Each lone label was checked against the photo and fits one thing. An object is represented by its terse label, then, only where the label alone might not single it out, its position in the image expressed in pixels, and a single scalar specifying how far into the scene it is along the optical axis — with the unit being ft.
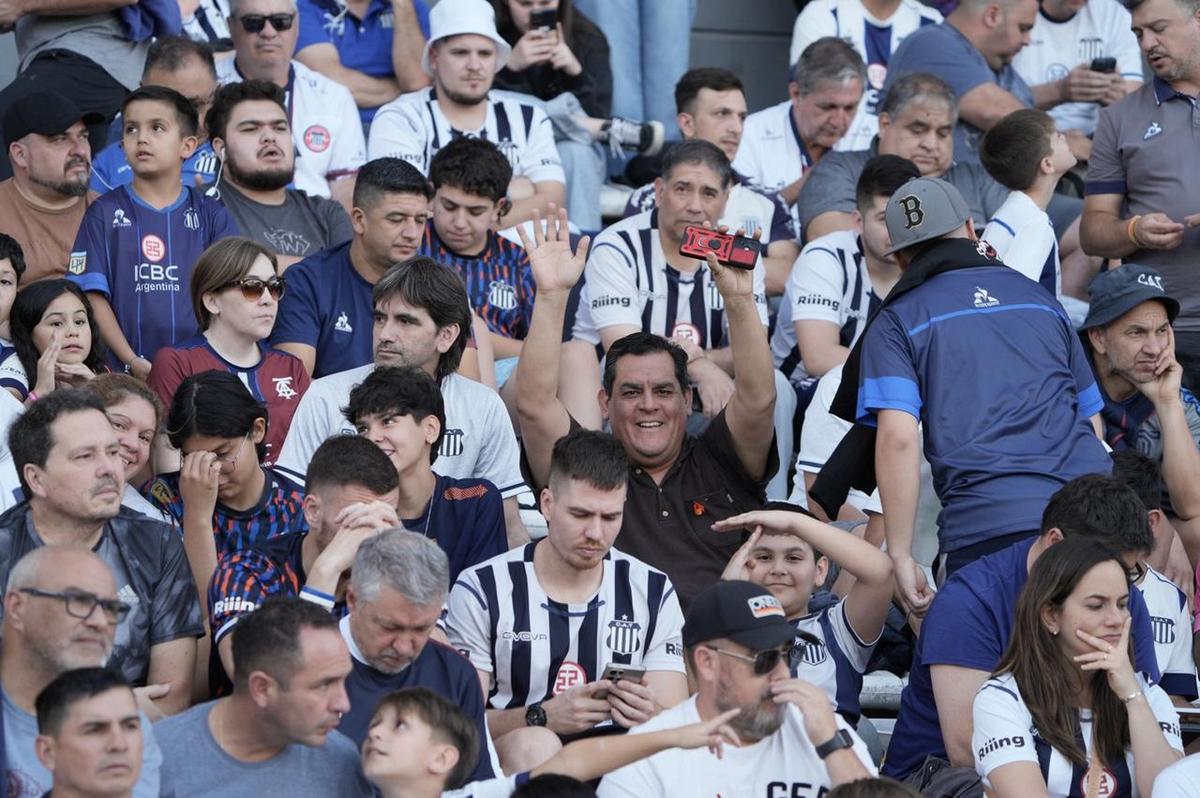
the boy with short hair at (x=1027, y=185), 48.44
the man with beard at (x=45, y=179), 47.47
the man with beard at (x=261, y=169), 50.70
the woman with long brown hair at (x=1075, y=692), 32.53
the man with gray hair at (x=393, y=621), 31.45
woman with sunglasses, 43.42
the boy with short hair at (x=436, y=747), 28.63
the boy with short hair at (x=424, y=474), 38.06
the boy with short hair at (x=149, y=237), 46.75
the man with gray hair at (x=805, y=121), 59.93
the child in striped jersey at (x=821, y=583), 37.14
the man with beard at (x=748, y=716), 30.96
